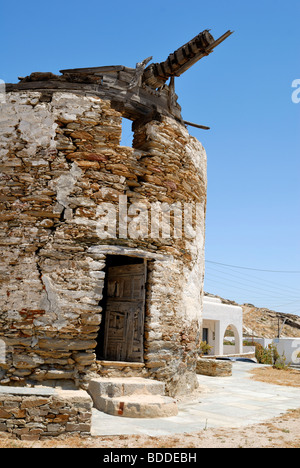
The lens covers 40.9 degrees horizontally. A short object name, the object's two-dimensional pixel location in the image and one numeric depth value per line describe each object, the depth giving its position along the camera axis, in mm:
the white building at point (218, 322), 20469
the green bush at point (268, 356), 14742
